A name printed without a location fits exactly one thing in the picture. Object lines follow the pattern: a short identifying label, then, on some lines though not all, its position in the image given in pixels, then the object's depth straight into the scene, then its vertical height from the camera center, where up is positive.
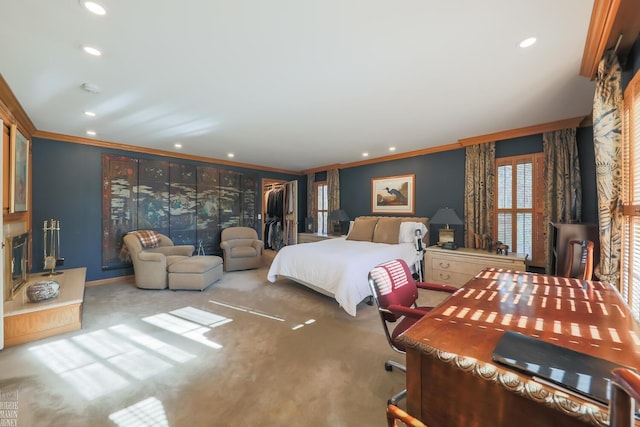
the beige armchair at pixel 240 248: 5.29 -0.75
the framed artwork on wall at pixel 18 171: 2.92 +0.54
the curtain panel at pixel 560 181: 3.35 +0.44
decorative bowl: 2.62 -0.82
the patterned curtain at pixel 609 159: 1.91 +0.42
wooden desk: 0.73 -0.50
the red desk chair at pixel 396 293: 1.67 -0.60
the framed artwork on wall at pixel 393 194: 5.24 +0.41
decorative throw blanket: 4.48 -0.49
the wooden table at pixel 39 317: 2.45 -1.05
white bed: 3.11 -0.71
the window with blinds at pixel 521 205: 3.77 +0.12
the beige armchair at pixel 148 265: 4.08 -0.84
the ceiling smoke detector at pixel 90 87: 2.44 +1.24
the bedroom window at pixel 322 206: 6.98 +0.21
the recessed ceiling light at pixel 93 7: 1.49 +1.24
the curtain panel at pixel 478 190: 4.14 +0.39
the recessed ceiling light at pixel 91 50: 1.89 +1.24
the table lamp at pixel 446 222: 4.21 -0.15
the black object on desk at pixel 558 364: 0.70 -0.48
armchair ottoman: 4.02 -0.98
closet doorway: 7.18 +0.02
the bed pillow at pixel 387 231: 4.45 -0.32
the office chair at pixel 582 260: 1.73 -0.35
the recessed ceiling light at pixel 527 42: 1.79 +1.23
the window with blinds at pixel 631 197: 1.77 +0.11
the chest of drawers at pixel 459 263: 3.57 -0.75
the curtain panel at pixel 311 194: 7.20 +0.56
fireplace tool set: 3.90 -0.40
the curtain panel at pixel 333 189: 6.54 +0.64
